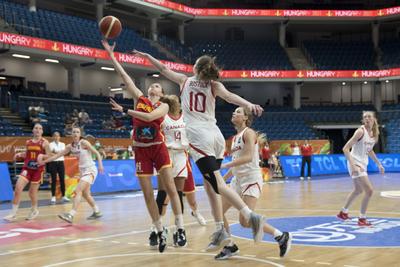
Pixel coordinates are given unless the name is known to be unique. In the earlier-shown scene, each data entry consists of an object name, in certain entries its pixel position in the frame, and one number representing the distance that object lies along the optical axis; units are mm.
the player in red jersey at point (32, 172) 10406
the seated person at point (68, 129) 21791
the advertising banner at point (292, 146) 30078
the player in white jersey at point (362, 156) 8477
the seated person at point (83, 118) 23389
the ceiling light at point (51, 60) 29000
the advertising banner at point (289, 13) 38469
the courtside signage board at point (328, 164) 25266
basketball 6512
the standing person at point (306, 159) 23156
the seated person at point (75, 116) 22872
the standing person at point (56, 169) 14438
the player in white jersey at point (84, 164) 10055
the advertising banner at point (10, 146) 18672
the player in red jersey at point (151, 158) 6344
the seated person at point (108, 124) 25672
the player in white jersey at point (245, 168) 6270
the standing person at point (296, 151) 28206
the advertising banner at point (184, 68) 24550
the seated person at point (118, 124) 26203
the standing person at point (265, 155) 23592
